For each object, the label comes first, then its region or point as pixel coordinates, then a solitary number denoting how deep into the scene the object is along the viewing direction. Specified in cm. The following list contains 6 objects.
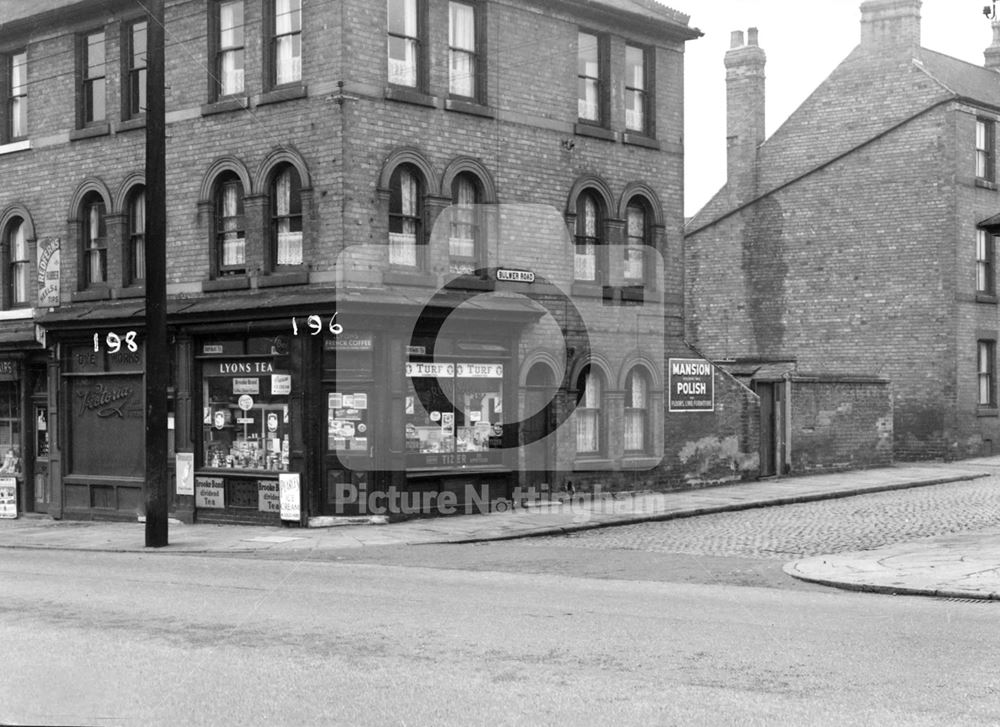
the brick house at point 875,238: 3253
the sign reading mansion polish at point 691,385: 2533
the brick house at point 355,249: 2047
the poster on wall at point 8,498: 2452
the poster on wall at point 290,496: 2039
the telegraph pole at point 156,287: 1830
